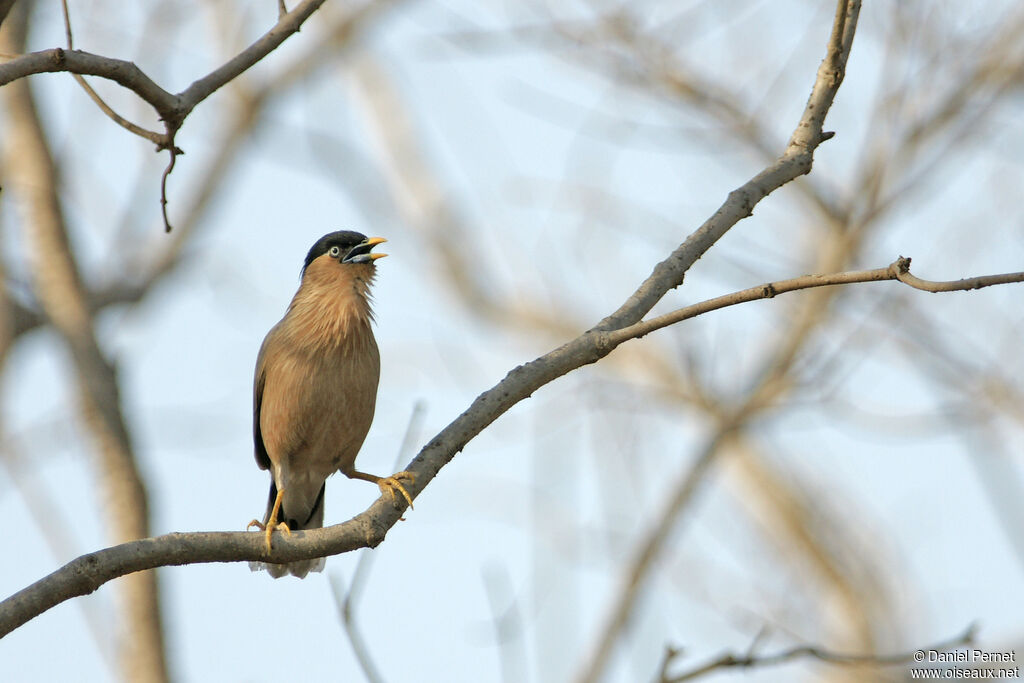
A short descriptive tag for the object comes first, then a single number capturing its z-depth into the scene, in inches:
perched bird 392.5
